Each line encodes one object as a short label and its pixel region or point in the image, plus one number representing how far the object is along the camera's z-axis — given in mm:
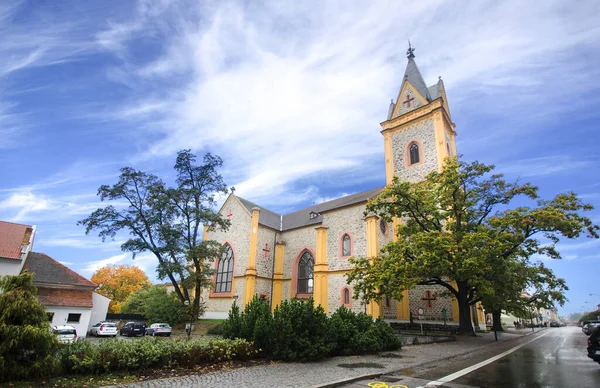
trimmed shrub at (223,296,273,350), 11039
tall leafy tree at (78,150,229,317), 26125
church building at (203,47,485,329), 26562
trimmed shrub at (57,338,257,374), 7473
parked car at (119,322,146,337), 26391
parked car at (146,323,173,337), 24981
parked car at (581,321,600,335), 31753
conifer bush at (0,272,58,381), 6703
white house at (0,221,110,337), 22088
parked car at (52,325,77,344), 18312
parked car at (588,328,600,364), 10436
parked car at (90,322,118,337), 24125
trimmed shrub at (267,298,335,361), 10780
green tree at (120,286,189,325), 29294
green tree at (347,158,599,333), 17578
